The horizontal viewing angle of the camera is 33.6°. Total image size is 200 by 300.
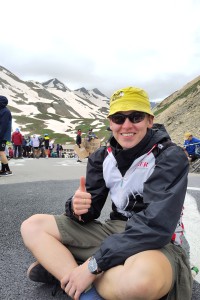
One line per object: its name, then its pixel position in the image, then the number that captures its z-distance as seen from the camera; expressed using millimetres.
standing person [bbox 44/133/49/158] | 23125
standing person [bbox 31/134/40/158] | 21234
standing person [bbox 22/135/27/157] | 24991
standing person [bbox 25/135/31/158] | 25500
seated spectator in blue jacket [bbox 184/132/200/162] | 12055
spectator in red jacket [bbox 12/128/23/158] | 18734
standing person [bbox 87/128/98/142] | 15562
